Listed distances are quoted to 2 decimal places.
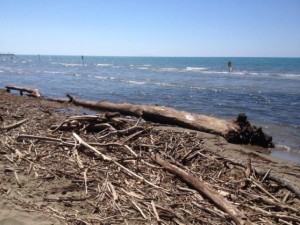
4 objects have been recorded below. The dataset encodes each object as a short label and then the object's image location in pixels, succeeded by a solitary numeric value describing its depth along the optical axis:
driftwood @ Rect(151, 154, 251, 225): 4.14
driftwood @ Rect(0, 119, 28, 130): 7.66
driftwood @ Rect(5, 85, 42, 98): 16.81
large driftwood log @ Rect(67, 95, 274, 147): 9.22
